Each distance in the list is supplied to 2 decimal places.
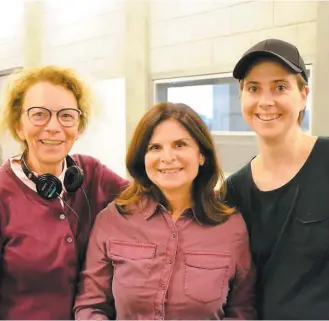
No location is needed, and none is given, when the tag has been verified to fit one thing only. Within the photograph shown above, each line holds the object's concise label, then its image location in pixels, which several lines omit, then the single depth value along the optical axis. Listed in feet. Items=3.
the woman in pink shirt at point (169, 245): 4.50
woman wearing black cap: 4.56
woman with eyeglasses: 4.62
